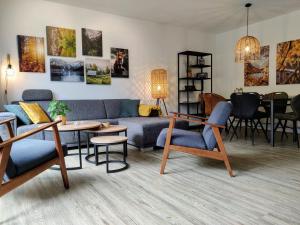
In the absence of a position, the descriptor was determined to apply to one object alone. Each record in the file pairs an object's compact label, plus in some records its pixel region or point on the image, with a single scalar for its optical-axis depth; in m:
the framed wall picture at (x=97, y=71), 4.55
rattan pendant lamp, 4.20
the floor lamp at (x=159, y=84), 5.16
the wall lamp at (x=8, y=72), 3.71
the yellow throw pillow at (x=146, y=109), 4.41
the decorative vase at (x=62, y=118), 2.88
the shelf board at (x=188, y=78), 5.72
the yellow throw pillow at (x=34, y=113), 3.39
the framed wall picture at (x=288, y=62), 4.71
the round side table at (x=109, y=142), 2.57
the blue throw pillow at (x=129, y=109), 4.62
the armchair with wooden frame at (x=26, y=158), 1.49
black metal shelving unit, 5.84
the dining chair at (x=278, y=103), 4.03
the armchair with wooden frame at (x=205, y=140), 2.40
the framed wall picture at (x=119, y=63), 4.84
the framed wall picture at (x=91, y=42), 4.48
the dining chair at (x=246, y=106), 3.95
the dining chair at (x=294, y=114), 3.50
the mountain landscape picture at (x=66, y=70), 4.19
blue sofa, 3.50
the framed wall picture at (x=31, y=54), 3.88
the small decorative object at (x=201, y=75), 5.87
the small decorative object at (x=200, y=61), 6.03
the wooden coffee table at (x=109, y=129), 2.81
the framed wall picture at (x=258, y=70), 5.27
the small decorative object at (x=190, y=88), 5.78
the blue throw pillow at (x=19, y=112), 3.37
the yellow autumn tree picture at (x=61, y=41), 4.14
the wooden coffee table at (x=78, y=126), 2.59
